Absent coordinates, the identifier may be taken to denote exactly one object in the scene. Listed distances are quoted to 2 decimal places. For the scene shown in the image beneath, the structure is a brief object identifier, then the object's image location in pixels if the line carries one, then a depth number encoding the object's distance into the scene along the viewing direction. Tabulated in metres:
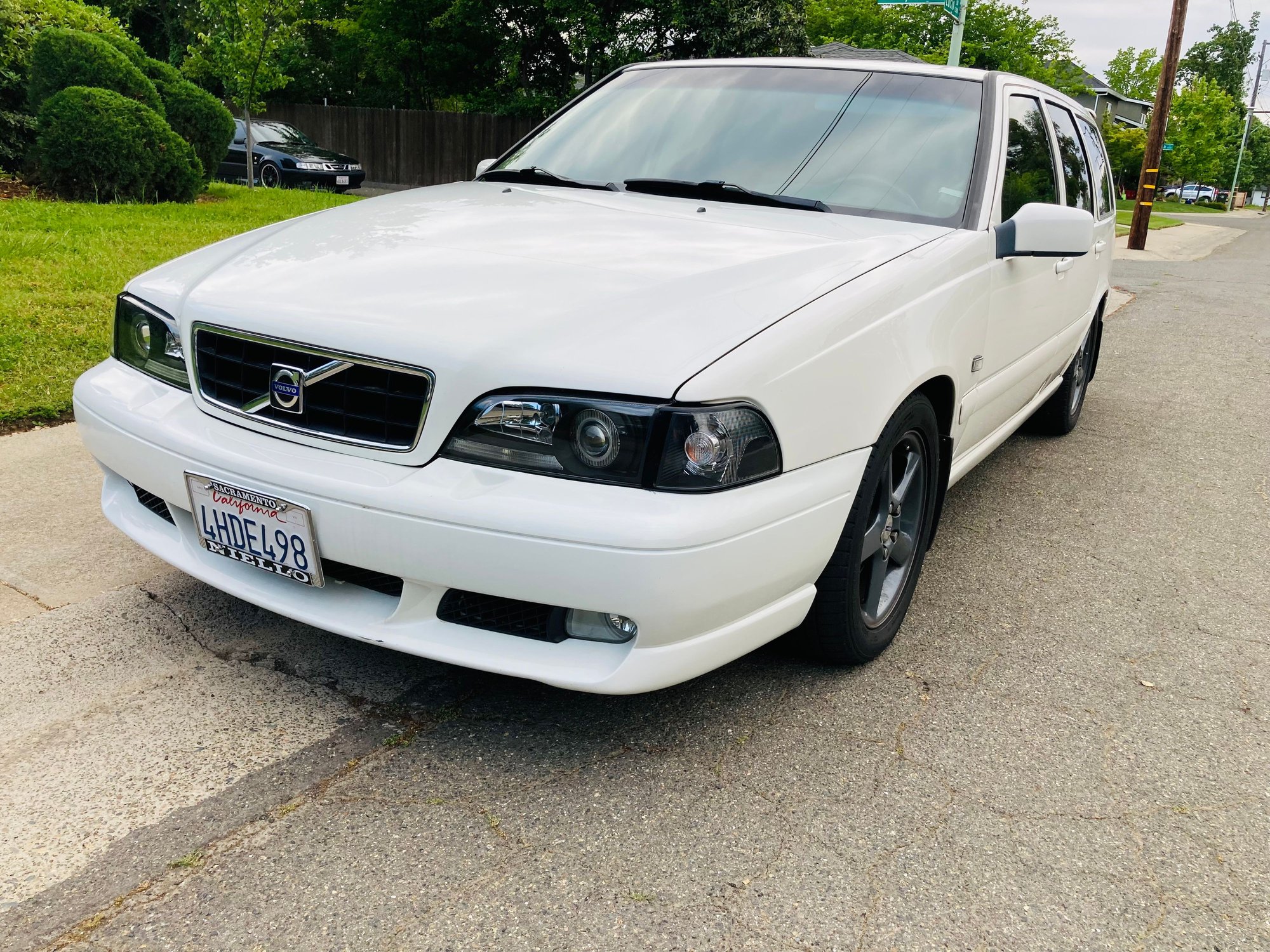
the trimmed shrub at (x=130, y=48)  11.47
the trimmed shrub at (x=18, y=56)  10.88
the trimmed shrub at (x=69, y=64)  10.21
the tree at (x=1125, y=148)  54.19
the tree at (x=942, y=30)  38.12
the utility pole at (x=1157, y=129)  19.39
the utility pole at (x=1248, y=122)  68.94
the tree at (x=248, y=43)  15.04
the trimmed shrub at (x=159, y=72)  11.73
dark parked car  17.92
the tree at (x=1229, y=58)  103.12
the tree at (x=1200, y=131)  64.50
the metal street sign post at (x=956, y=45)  14.63
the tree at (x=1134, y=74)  67.25
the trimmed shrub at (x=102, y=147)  9.58
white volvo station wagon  2.15
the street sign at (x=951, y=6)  12.61
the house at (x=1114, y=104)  75.11
